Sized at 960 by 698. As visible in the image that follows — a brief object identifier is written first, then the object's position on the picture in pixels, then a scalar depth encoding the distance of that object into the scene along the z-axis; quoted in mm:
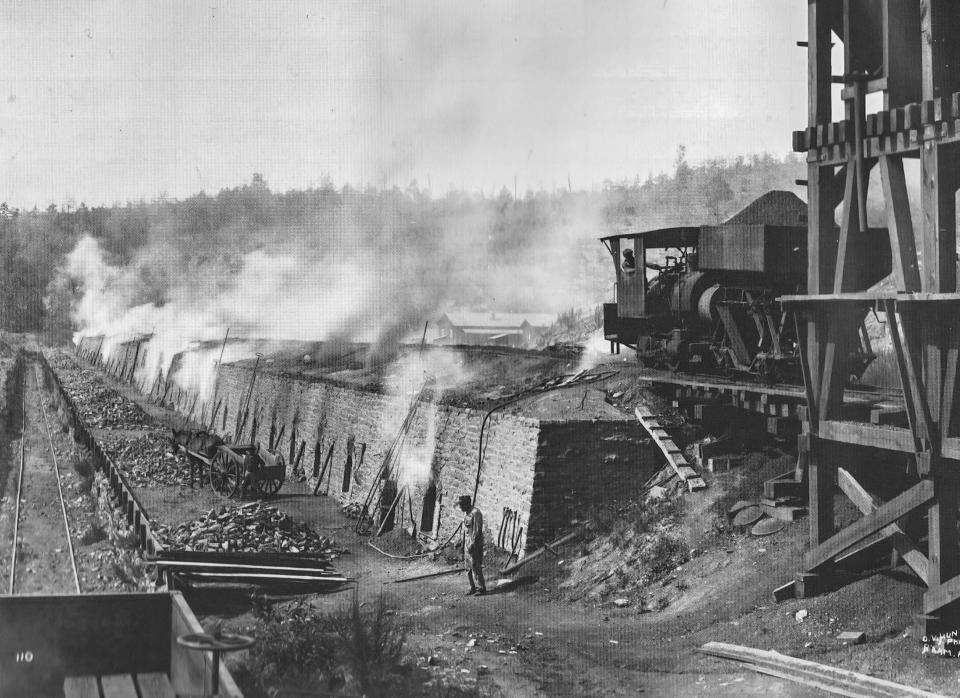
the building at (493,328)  49156
